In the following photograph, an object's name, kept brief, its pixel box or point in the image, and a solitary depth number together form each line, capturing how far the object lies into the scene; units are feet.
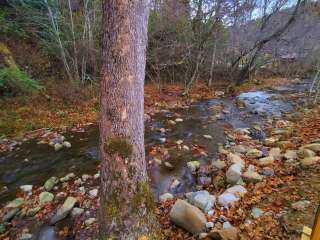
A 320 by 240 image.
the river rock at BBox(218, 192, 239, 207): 10.75
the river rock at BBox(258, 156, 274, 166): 14.16
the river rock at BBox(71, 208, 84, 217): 11.25
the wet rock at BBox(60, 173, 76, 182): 14.39
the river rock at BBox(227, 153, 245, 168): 14.48
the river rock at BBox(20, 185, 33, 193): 13.71
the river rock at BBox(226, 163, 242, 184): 12.70
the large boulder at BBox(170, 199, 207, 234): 9.36
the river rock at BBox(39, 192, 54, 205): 12.52
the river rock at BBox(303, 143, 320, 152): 13.88
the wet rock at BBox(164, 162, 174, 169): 15.51
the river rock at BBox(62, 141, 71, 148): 19.17
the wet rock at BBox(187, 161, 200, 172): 14.98
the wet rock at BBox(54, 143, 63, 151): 18.73
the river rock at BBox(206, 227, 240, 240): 8.22
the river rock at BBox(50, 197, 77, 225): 11.12
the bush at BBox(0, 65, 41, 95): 23.56
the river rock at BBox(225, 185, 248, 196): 11.49
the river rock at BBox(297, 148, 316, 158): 13.41
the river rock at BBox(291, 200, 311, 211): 8.89
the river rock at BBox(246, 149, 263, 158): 15.76
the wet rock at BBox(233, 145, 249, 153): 17.02
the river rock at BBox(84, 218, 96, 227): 10.55
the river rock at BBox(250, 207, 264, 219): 9.27
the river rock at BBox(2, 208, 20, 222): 11.42
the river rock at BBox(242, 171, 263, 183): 12.50
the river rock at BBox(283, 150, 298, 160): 14.11
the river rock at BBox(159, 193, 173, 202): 12.05
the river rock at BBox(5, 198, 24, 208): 12.28
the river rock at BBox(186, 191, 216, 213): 10.53
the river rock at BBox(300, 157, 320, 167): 12.35
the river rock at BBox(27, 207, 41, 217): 11.66
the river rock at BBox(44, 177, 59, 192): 13.66
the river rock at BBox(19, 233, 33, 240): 10.27
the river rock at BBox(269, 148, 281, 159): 14.90
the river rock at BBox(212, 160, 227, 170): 14.46
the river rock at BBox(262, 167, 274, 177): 12.87
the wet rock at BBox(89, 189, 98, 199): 12.50
